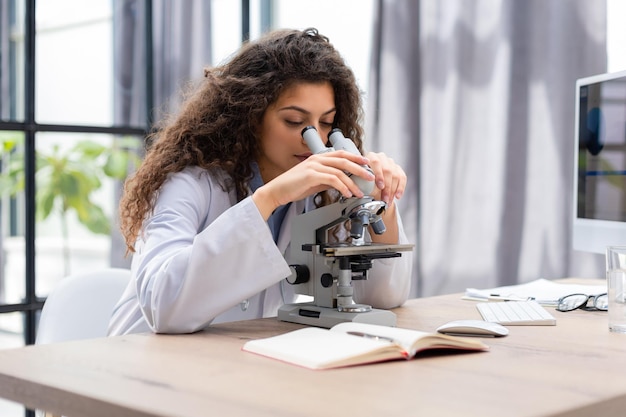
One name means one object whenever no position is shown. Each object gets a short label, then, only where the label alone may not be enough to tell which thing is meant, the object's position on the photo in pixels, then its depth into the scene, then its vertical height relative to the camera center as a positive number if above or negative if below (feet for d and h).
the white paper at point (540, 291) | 6.12 -0.72
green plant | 10.03 +0.33
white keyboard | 4.96 -0.73
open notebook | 3.68 -0.71
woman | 4.69 +0.08
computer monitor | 6.20 +0.29
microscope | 4.80 -0.37
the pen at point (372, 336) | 3.98 -0.69
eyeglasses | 5.60 -0.72
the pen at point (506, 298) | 6.11 -0.74
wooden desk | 3.01 -0.76
